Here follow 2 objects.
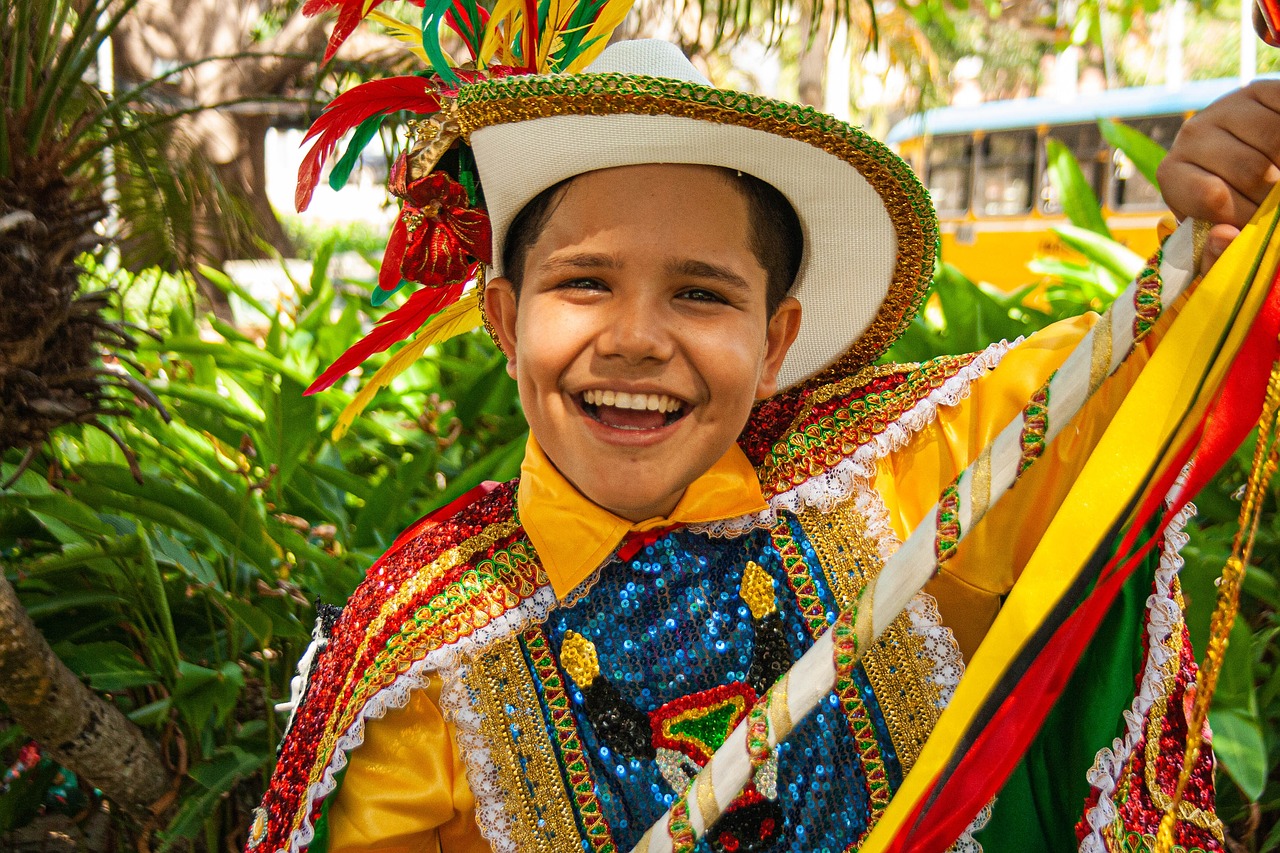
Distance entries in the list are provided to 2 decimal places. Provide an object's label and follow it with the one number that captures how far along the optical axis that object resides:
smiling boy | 1.40
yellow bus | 9.71
